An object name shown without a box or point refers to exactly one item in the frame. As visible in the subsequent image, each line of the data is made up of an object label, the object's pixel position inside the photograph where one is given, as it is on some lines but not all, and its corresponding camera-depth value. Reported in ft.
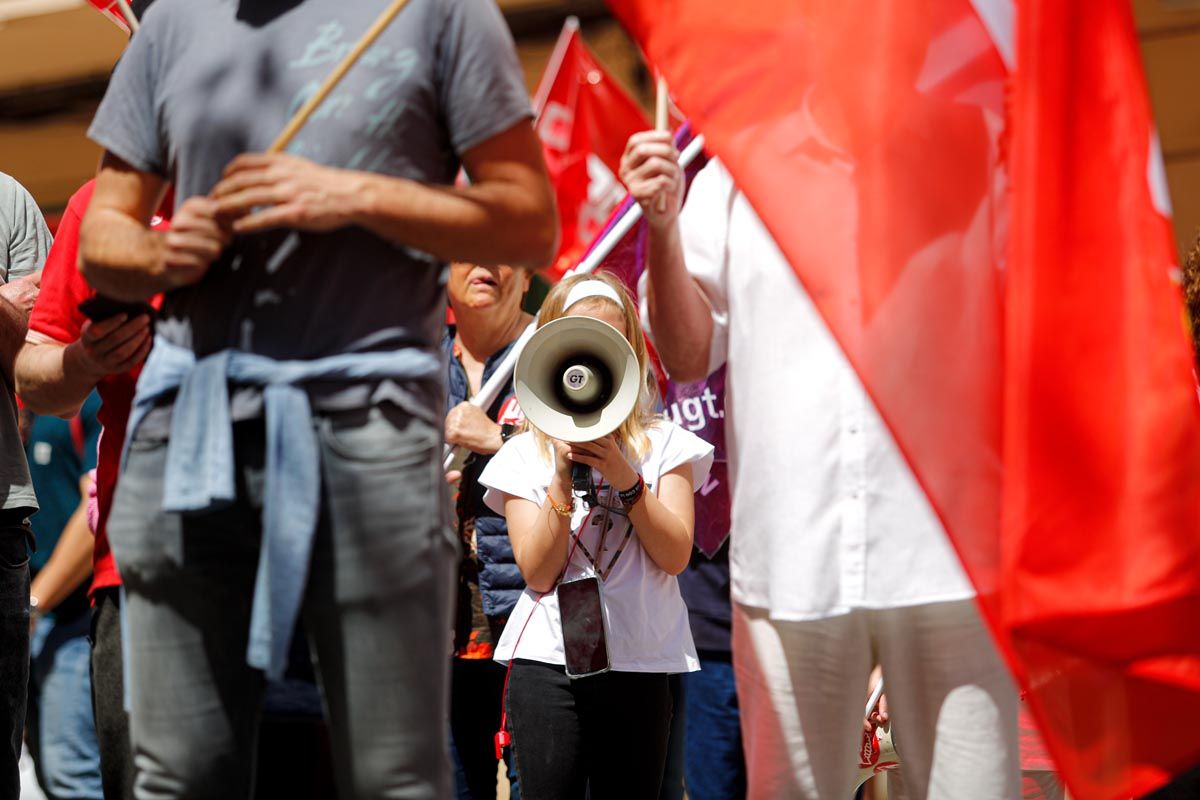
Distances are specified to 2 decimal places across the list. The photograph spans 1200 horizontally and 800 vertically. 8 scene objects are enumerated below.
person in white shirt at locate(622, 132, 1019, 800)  18.19
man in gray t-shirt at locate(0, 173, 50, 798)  22.13
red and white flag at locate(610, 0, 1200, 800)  17.94
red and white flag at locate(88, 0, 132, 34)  22.06
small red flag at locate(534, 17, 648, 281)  46.70
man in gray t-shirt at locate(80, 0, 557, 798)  14.79
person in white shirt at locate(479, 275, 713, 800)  24.17
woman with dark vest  28.60
